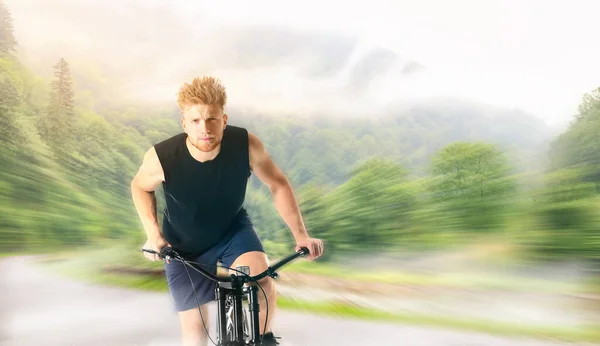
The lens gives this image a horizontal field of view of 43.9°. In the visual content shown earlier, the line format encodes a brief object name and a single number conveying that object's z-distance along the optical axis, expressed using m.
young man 2.54
